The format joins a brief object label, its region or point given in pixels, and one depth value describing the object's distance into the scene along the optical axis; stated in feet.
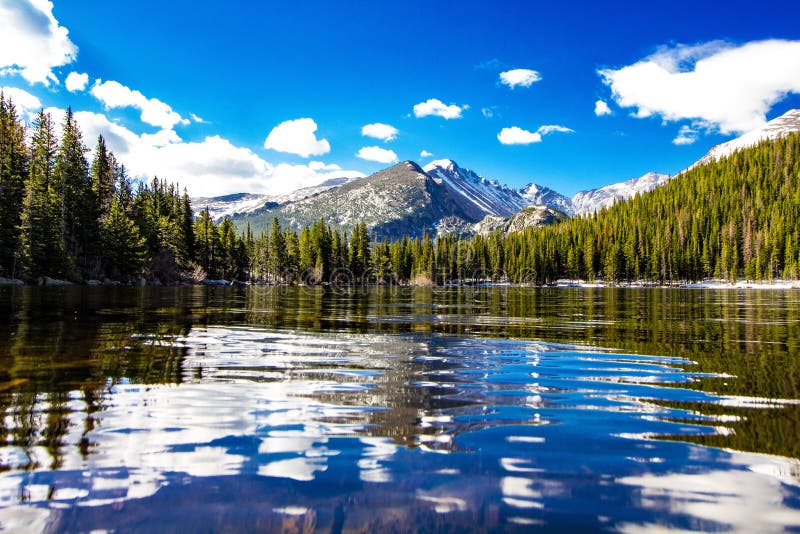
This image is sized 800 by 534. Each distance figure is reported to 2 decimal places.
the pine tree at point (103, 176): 317.22
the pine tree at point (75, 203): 254.53
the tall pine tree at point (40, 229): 204.85
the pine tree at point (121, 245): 271.90
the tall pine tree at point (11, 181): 204.69
